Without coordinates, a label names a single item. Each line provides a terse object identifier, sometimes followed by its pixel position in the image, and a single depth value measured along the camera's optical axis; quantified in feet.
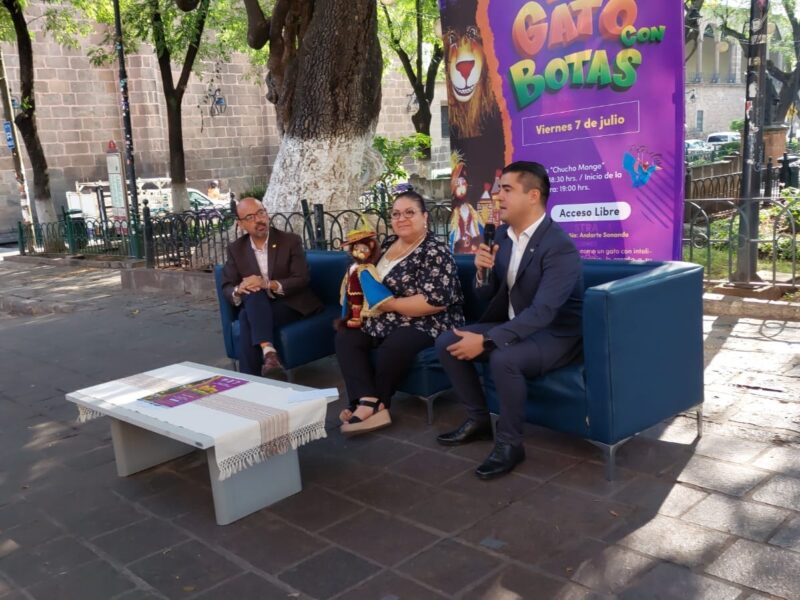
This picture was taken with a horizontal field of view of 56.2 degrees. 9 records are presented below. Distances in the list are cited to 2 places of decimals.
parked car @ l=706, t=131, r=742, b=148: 125.90
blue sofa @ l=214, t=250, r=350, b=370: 17.75
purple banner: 15.94
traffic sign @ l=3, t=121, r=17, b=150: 57.62
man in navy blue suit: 12.16
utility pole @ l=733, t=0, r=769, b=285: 22.54
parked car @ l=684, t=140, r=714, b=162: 81.73
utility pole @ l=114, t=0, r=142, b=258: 41.73
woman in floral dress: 14.55
